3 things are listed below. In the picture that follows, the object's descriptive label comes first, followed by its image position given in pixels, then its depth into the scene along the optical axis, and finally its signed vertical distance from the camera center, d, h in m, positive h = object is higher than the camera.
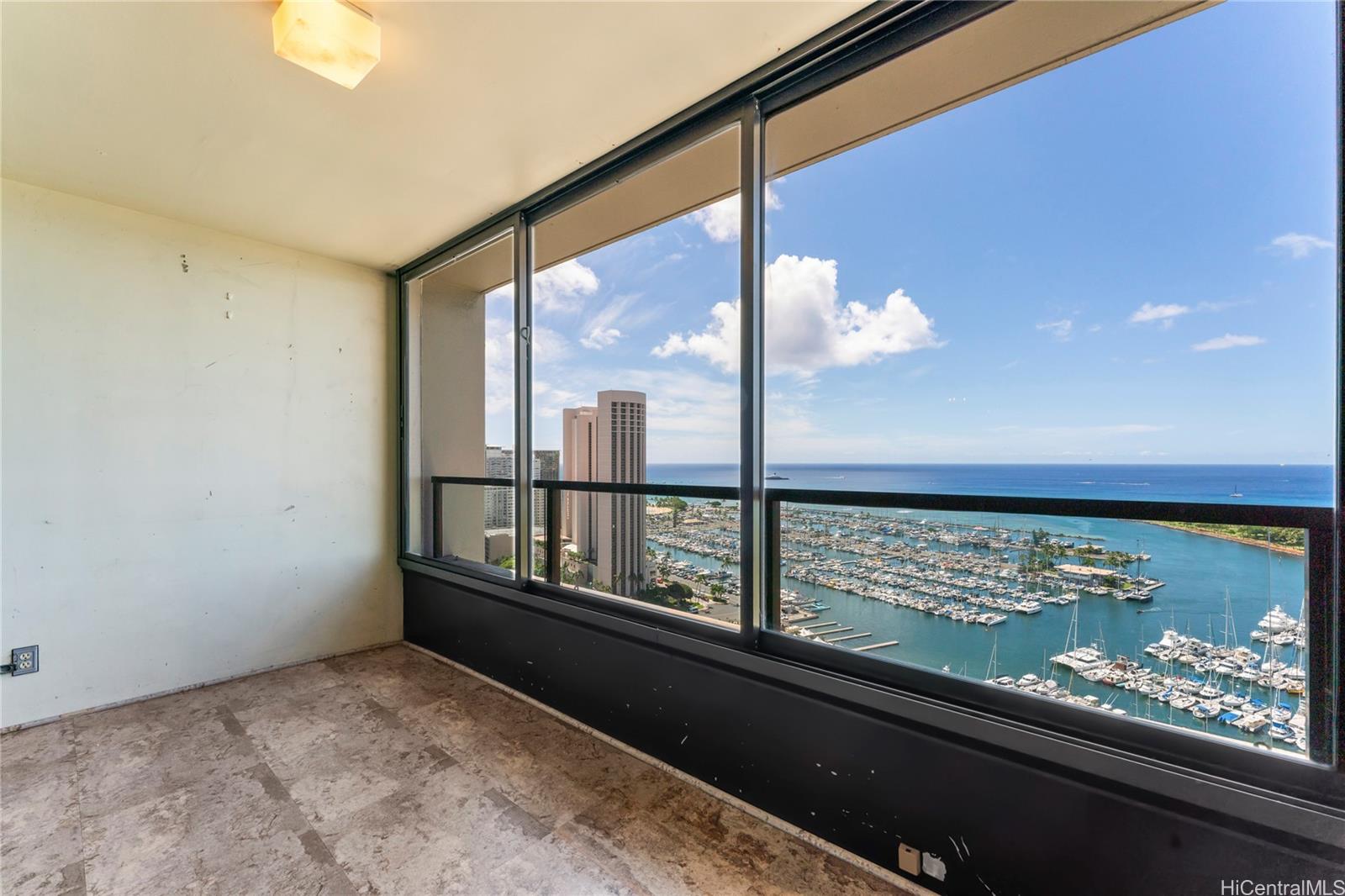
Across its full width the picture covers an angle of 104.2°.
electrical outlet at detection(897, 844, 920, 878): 1.55 -1.23
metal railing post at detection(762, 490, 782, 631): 1.92 -0.43
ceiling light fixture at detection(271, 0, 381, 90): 1.51 +1.22
